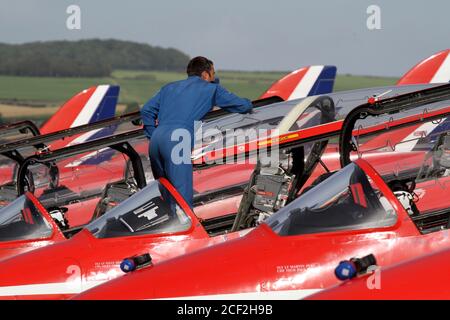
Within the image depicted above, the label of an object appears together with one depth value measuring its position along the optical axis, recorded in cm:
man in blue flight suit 1345
